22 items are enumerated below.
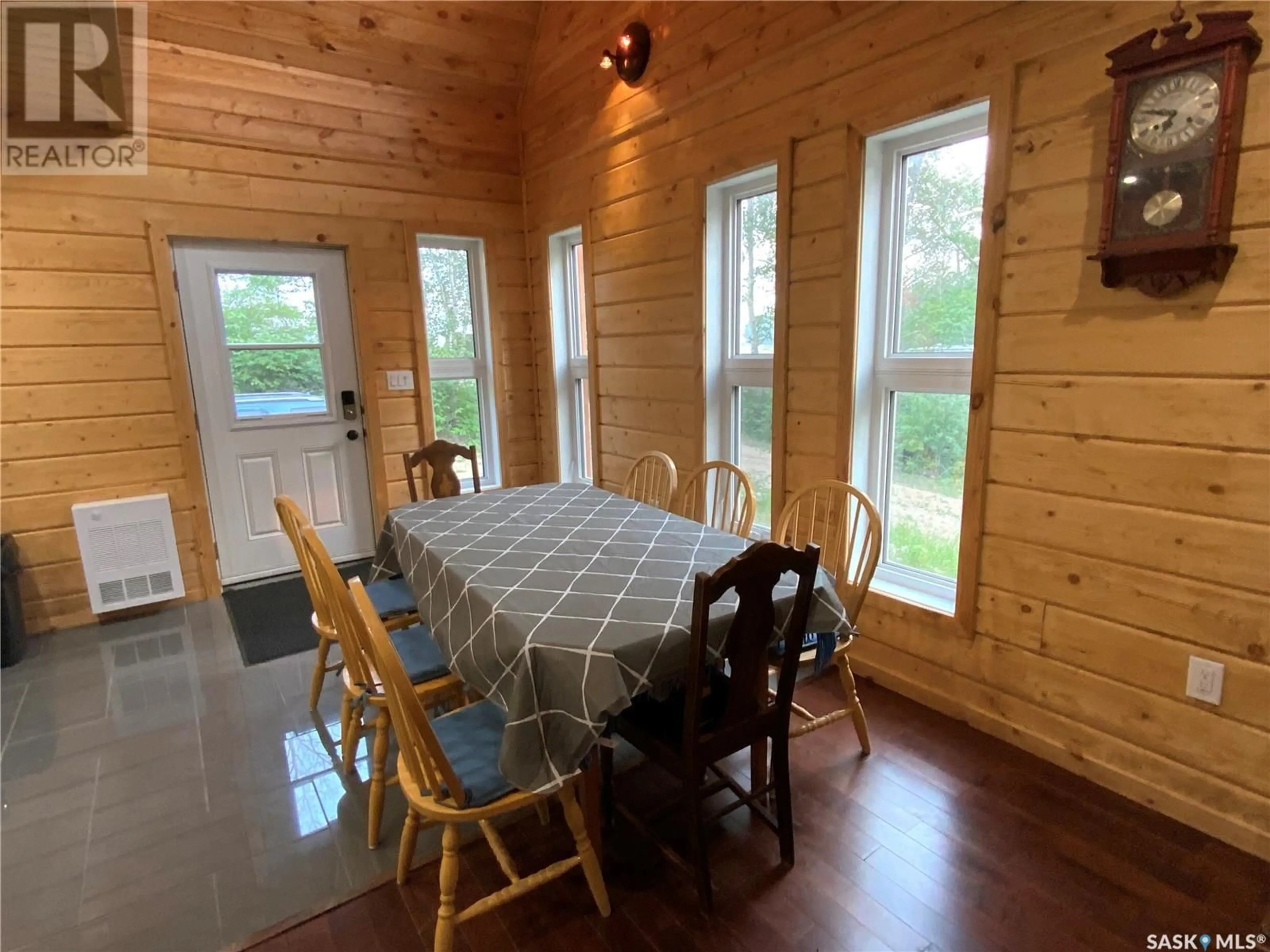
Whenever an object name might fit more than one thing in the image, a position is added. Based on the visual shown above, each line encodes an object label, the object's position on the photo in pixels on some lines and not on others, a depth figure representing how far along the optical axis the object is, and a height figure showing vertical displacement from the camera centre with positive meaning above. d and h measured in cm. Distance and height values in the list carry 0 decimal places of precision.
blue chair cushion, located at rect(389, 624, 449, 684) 179 -81
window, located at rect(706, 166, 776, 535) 283 +16
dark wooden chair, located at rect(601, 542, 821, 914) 129 -80
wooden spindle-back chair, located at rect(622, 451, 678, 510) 266 -51
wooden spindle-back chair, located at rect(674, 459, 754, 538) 235 -57
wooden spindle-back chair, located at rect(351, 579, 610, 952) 120 -85
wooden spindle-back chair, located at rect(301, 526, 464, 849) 152 -83
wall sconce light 304 +145
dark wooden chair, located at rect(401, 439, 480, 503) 285 -41
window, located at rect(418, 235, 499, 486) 416 +18
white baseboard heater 316 -86
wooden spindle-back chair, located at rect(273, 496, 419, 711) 180 -79
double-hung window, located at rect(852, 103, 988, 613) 213 +6
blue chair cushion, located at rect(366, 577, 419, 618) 220 -79
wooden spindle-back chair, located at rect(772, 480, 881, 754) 190 -61
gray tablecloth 127 -54
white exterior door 352 -12
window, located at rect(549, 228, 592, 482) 418 +11
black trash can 283 -102
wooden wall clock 143 +46
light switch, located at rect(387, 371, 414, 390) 396 -6
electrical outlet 160 -81
